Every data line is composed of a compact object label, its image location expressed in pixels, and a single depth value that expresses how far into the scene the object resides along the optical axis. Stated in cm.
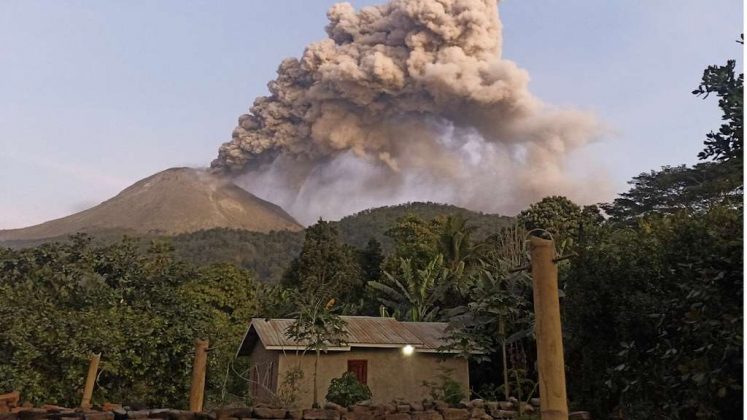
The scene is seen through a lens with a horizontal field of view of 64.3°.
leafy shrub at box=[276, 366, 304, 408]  1281
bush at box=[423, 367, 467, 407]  1360
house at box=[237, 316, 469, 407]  1469
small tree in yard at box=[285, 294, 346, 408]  1279
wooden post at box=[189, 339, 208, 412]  973
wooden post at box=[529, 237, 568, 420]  442
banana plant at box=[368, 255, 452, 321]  2156
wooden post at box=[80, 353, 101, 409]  1073
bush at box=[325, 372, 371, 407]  1265
